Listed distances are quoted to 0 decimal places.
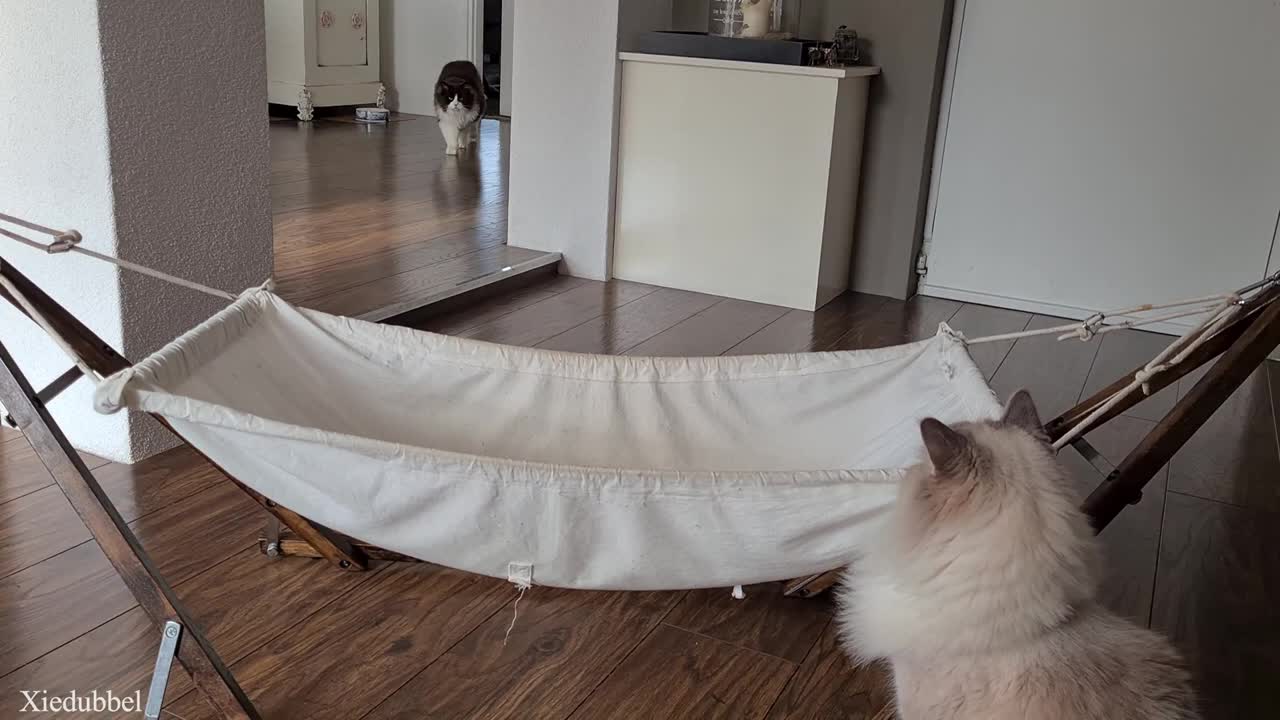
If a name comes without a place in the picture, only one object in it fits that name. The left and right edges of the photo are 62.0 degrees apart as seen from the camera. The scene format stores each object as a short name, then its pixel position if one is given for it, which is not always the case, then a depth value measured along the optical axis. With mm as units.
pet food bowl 6562
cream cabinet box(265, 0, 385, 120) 6363
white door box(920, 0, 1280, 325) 3213
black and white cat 5402
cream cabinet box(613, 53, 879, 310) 3303
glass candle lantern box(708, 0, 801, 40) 3447
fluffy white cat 1074
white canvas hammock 1336
